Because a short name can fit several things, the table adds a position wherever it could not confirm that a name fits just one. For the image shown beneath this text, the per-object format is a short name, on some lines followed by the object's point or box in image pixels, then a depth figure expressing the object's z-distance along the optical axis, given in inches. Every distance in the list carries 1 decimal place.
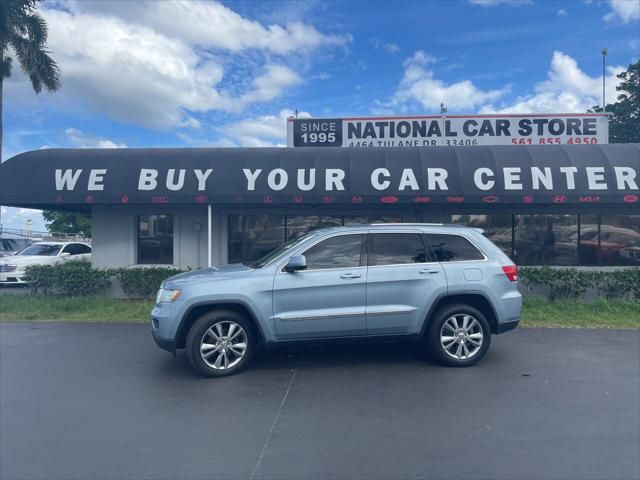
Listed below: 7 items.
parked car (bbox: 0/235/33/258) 742.4
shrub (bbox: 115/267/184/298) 450.6
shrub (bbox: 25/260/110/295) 453.7
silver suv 236.1
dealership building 424.8
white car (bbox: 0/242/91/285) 577.9
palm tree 674.8
